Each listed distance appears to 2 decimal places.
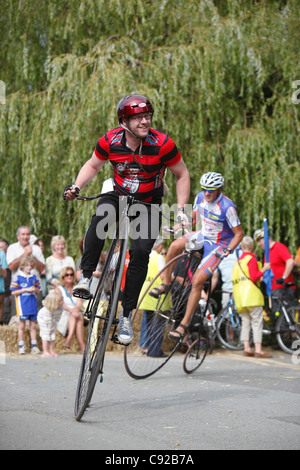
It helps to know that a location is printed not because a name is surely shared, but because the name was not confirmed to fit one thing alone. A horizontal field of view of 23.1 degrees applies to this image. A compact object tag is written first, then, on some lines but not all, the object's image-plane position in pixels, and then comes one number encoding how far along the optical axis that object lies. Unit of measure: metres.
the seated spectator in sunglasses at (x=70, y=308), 11.92
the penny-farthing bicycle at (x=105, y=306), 6.23
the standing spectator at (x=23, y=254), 12.58
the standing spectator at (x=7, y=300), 12.80
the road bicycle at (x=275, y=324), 13.40
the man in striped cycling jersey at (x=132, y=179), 6.43
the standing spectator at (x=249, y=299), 12.70
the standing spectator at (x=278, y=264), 13.66
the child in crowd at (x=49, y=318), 11.38
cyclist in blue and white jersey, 9.33
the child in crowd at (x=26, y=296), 11.48
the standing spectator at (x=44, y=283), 12.87
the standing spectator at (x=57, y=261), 12.73
